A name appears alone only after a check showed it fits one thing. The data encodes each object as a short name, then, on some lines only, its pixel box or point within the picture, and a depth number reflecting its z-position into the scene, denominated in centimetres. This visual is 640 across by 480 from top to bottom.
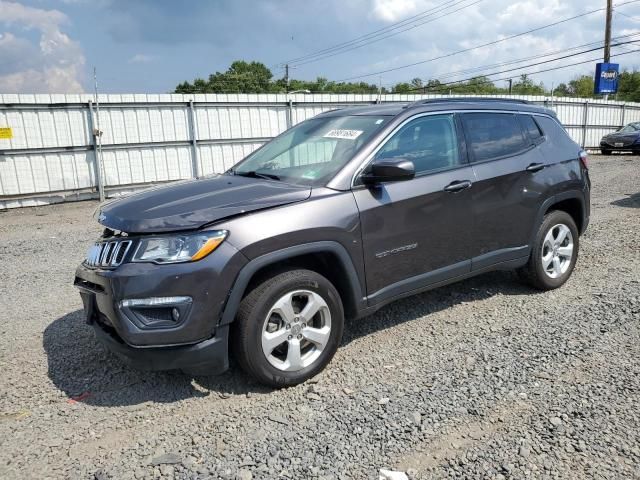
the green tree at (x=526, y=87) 6357
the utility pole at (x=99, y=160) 1173
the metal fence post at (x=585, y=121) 2242
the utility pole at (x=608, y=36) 2969
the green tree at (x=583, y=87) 6881
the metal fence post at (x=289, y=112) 1433
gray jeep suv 293
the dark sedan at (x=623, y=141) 2048
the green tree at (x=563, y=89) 6980
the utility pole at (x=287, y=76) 6322
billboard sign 2644
